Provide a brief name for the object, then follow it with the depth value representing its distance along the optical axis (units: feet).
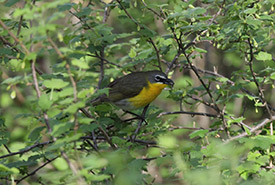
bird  30.58
